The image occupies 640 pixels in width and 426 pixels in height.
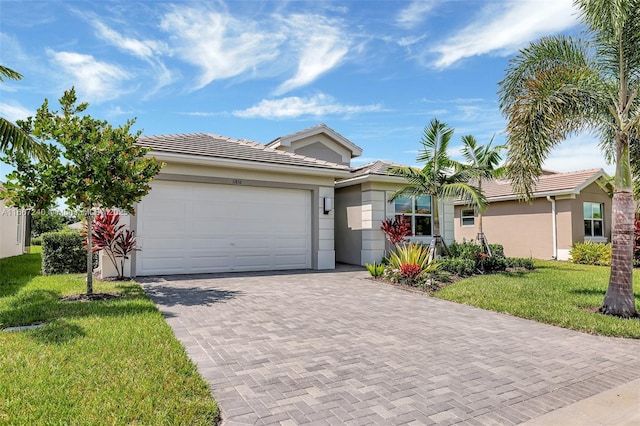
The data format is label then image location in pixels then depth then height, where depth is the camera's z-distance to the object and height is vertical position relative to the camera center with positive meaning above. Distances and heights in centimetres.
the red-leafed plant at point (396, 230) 1398 -4
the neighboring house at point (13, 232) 1686 -11
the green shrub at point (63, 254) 1120 -72
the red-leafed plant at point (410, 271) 1052 -119
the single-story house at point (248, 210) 1142 +67
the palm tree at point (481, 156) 1508 +297
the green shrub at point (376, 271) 1173 -130
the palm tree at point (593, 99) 720 +261
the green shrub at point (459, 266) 1202 -118
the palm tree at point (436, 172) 1205 +183
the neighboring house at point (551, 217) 1850 +61
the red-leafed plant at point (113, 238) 973 -24
